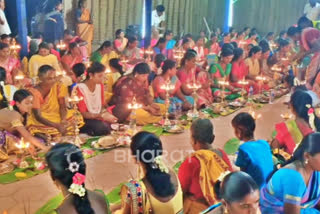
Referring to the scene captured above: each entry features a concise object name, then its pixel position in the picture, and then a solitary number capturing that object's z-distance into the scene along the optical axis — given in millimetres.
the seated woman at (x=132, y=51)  7012
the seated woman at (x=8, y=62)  5415
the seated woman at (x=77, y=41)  7375
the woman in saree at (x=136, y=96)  5102
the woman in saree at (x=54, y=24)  8422
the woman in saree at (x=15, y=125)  3770
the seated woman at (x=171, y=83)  5410
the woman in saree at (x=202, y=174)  2652
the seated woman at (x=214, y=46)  8977
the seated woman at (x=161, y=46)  8033
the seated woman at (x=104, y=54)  6523
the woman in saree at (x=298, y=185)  2322
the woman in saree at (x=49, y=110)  4293
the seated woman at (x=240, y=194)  1970
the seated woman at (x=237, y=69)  6590
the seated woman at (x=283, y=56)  7496
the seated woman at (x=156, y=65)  6508
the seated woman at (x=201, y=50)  8383
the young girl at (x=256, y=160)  2752
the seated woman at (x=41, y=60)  5875
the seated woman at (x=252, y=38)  10138
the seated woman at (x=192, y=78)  5824
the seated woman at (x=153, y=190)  2336
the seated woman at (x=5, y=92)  4246
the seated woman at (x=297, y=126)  3508
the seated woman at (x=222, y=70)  6352
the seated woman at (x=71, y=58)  6305
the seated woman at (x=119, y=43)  7199
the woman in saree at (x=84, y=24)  9188
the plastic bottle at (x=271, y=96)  6207
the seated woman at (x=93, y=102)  4621
